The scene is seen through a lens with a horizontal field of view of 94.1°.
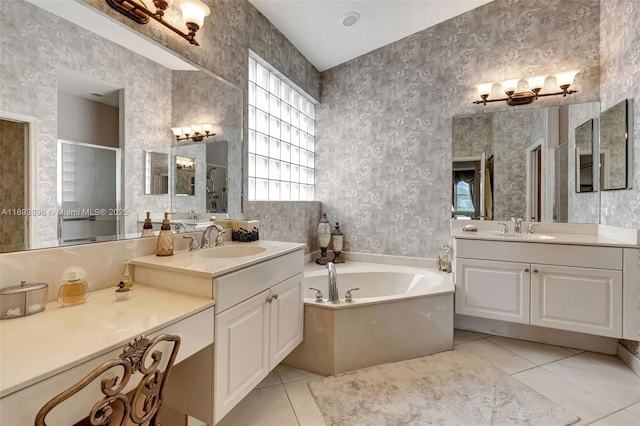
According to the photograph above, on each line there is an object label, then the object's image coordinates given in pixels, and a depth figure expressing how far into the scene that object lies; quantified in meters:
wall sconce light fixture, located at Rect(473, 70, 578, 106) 2.46
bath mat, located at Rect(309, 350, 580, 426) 1.57
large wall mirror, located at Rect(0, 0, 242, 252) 1.06
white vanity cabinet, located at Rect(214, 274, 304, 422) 1.27
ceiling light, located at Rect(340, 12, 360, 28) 2.54
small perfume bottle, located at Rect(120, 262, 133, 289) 1.29
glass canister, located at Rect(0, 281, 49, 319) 0.97
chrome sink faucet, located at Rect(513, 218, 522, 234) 2.64
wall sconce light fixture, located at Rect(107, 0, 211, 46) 1.42
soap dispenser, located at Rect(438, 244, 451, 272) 2.85
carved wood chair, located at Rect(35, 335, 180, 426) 0.68
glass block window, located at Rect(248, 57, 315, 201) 2.61
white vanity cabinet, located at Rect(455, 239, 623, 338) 2.02
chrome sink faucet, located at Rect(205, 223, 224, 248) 1.82
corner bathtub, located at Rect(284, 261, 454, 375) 1.99
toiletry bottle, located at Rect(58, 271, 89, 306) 1.09
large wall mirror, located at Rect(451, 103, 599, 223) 2.51
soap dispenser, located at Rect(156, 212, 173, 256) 1.54
